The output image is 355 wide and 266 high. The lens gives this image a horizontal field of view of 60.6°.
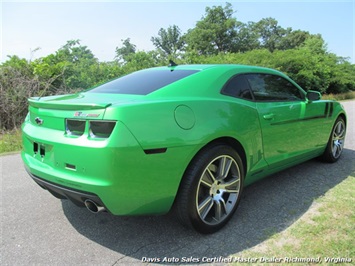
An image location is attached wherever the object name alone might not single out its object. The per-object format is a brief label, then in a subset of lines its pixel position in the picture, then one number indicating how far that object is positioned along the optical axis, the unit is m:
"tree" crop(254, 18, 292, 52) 80.31
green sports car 2.13
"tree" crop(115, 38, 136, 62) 55.07
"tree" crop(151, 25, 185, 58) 61.59
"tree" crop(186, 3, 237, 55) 50.66
